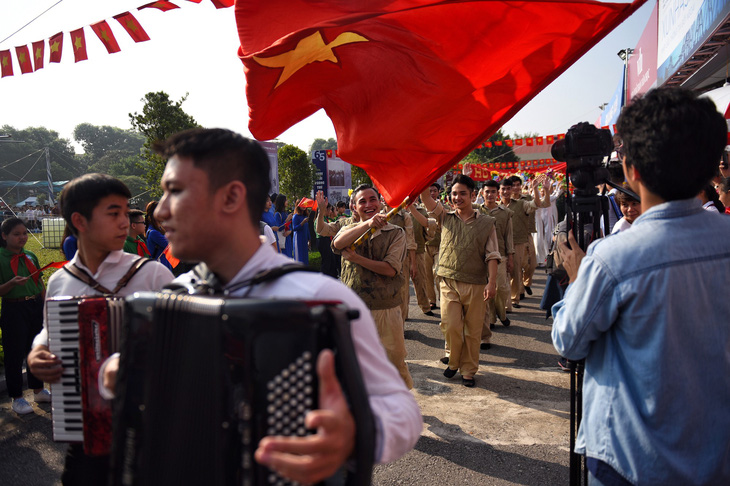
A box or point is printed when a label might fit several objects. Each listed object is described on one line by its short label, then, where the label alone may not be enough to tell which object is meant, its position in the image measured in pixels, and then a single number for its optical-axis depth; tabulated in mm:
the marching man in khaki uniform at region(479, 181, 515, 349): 6918
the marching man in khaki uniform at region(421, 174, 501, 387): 5395
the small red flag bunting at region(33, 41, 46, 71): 6175
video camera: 2463
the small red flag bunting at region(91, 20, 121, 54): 6023
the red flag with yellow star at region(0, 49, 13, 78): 6273
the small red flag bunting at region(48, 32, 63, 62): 6137
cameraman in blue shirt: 1646
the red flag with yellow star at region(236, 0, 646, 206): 3096
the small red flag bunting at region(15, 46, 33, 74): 6246
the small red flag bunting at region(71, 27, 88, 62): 6059
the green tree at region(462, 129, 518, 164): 63853
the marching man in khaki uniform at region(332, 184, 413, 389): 4395
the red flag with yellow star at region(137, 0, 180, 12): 5594
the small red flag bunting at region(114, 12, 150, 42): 5902
